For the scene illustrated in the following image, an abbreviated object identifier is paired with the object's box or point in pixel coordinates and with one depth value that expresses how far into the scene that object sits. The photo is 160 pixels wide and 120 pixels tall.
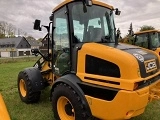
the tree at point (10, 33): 47.86
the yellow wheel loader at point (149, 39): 6.82
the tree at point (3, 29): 44.95
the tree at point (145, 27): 30.47
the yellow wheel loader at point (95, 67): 2.13
